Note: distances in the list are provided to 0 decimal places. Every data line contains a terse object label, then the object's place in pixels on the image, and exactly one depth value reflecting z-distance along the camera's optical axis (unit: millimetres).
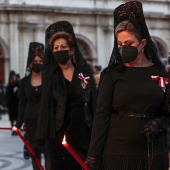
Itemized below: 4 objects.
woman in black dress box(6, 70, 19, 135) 16062
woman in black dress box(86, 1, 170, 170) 4199
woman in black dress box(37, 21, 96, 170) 6250
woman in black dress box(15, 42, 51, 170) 8219
